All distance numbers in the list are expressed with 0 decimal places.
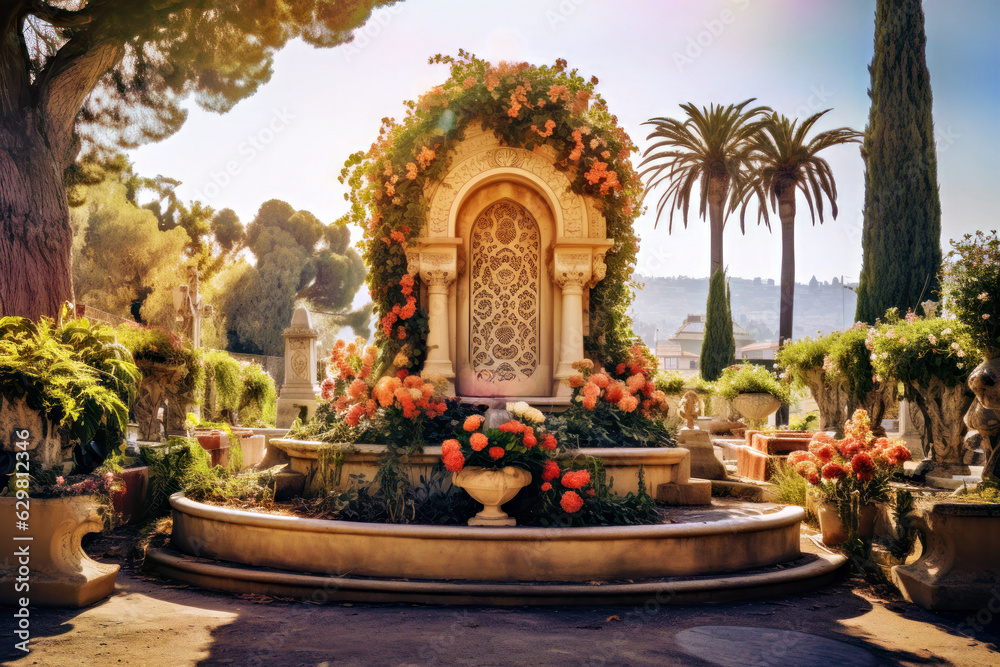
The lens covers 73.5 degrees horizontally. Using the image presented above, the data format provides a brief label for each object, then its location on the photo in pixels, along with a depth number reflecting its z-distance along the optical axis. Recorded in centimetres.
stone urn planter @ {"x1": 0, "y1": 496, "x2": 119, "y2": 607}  447
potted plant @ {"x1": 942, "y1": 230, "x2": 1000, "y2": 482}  553
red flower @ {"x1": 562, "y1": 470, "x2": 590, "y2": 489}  533
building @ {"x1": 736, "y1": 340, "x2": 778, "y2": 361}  7159
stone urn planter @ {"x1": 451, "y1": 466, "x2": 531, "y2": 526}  524
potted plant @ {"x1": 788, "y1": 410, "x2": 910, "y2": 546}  618
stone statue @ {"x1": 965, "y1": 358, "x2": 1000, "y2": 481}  546
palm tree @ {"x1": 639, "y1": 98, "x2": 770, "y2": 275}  2670
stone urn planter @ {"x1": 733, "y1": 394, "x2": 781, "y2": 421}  1410
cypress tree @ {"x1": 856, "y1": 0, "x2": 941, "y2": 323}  1761
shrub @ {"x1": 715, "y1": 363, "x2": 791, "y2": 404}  1412
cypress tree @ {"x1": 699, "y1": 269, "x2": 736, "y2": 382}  2550
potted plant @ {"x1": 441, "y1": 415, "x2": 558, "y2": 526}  523
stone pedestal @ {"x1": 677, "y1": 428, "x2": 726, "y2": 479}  888
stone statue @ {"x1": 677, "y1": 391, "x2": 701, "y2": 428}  912
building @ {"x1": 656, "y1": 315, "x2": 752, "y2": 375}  7856
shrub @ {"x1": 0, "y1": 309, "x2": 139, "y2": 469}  483
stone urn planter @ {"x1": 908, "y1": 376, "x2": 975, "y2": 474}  873
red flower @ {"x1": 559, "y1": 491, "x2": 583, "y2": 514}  527
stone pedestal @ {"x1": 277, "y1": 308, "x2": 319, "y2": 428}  1509
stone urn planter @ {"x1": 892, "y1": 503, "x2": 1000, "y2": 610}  472
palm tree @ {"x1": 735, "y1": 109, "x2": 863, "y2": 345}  2597
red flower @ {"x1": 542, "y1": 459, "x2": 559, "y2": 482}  536
